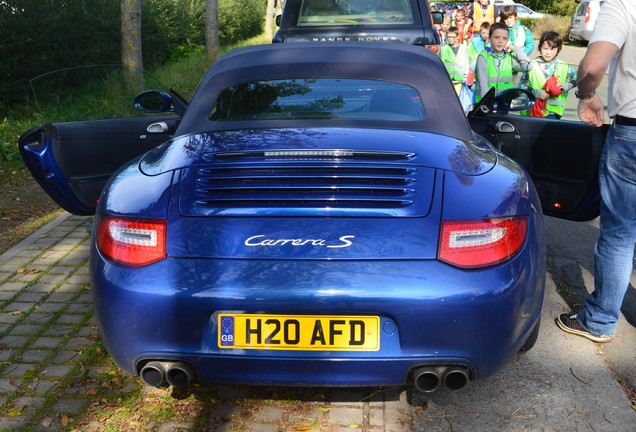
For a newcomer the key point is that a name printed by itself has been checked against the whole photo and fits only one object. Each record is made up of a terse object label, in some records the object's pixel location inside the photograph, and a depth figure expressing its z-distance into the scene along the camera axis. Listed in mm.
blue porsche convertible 2828
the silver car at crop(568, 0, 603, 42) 30688
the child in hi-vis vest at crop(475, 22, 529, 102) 9039
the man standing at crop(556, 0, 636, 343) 3738
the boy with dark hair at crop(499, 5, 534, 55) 10430
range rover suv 8914
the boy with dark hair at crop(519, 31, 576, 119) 8203
